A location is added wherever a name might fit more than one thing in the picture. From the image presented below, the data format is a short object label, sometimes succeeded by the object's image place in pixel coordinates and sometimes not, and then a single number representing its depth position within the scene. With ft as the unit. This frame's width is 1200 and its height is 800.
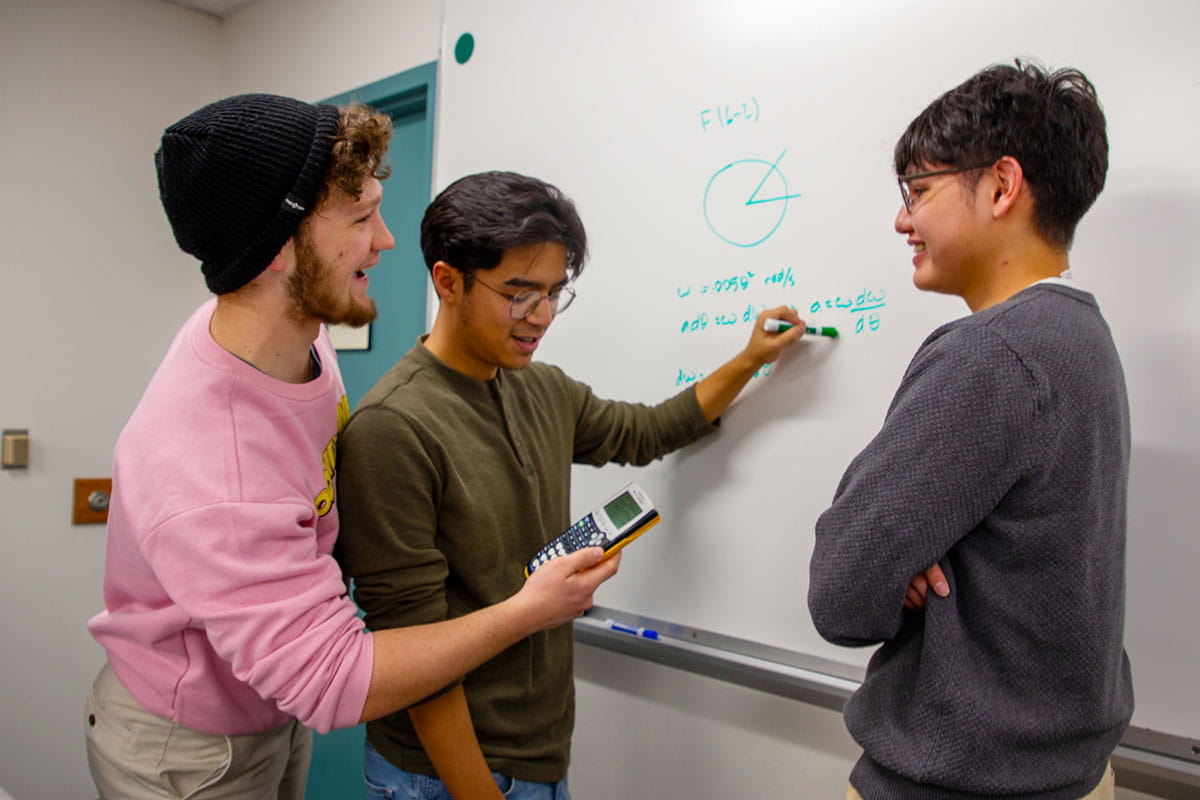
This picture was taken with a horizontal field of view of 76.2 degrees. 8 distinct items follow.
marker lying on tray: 4.07
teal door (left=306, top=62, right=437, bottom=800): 5.84
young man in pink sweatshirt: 2.52
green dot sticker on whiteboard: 5.06
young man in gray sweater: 2.12
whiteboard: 2.73
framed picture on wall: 6.30
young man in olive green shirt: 2.95
